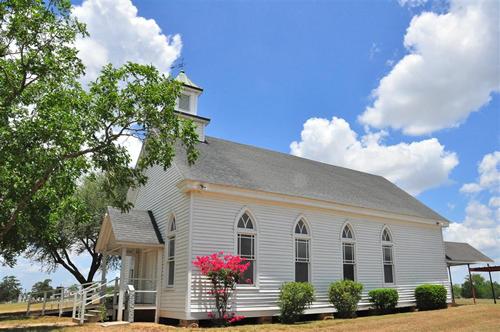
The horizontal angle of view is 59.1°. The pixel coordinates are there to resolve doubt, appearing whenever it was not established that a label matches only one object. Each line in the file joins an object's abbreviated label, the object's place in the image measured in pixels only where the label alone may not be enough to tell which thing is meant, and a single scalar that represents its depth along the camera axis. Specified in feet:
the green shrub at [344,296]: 59.93
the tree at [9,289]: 192.07
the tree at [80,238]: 95.20
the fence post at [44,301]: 72.34
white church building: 53.06
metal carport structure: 86.02
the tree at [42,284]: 179.52
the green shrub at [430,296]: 71.87
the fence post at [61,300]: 63.83
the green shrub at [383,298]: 65.62
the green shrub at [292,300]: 53.57
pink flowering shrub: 49.26
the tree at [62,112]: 41.52
